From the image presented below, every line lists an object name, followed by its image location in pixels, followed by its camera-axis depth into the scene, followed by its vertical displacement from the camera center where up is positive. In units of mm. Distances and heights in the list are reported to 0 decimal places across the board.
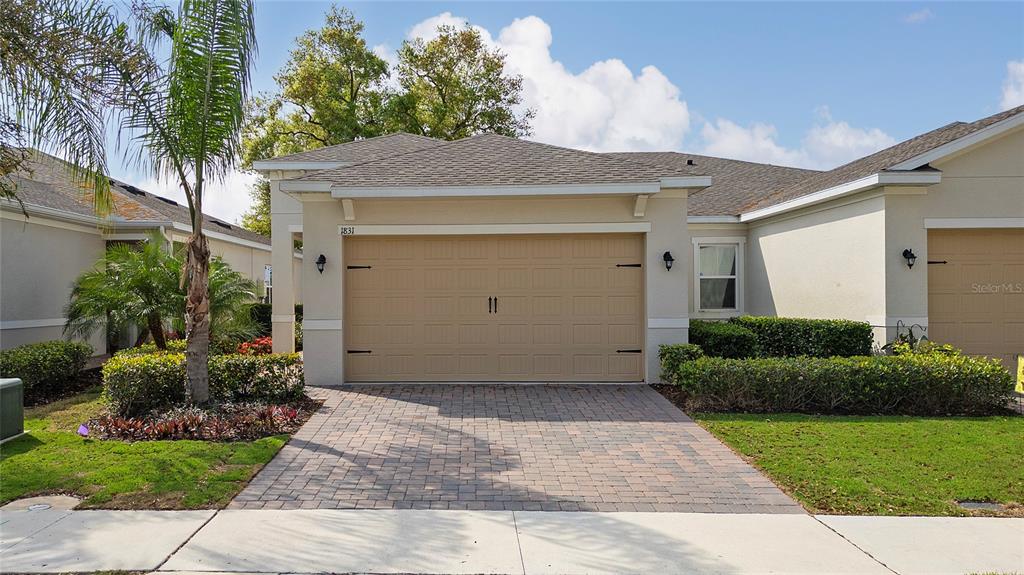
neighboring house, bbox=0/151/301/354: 11523 +1024
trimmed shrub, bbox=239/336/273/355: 13223 -1245
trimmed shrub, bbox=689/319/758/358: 10445 -828
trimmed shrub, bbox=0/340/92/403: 9367 -1201
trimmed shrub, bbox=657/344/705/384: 9570 -976
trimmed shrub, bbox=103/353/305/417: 7932 -1214
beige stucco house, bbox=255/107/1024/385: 10266 +559
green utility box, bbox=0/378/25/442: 6910 -1342
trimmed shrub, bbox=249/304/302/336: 17500 -703
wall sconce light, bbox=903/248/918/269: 10336 +595
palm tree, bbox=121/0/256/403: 7438 +2258
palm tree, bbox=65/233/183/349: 10961 -63
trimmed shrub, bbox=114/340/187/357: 10731 -1039
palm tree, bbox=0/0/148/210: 6898 +2474
